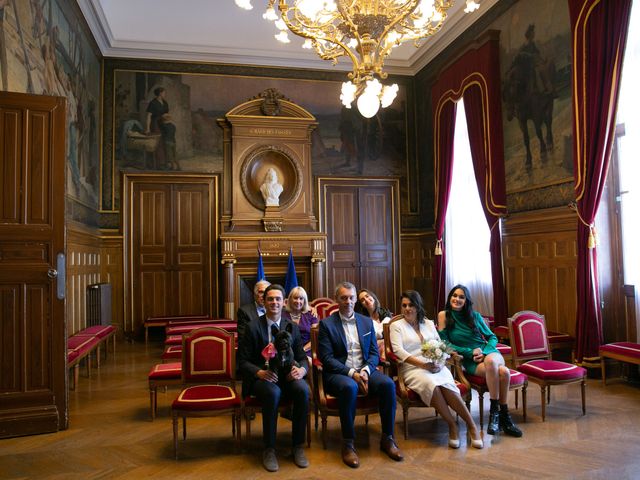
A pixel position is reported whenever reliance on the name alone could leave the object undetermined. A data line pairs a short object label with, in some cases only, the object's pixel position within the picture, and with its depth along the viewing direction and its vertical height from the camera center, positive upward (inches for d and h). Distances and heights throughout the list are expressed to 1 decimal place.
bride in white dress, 159.5 -36.2
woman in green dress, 168.7 -31.6
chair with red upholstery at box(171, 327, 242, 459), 173.8 -31.6
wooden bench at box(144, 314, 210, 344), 372.2 -39.3
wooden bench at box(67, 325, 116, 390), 230.8 -37.5
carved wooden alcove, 401.4 +54.6
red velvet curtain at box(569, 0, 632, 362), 231.0 +66.6
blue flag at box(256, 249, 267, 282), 378.5 -3.5
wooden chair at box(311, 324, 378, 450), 156.8 -44.7
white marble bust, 415.2 +62.6
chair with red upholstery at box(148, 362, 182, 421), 188.4 -41.5
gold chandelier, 185.2 +91.4
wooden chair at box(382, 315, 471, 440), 165.1 -42.5
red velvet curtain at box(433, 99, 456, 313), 382.9 +66.1
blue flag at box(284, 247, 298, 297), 379.9 -10.2
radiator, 336.8 -23.2
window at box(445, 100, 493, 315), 346.9 +19.9
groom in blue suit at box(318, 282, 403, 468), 151.9 -34.0
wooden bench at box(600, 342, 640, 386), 207.6 -41.2
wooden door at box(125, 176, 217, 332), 403.2 +16.9
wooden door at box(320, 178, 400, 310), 437.7 +25.1
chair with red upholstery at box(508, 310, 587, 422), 180.9 -38.4
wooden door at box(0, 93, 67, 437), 174.7 +1.7
